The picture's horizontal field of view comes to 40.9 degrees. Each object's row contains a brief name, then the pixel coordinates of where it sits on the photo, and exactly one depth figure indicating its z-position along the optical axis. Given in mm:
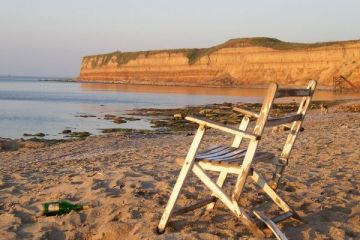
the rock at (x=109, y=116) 25734
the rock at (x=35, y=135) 18425
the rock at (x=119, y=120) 23472
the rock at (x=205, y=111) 27584
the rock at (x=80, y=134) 17719
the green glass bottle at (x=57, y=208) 4586
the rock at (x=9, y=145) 13904
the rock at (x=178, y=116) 24891
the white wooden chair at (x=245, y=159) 3469
